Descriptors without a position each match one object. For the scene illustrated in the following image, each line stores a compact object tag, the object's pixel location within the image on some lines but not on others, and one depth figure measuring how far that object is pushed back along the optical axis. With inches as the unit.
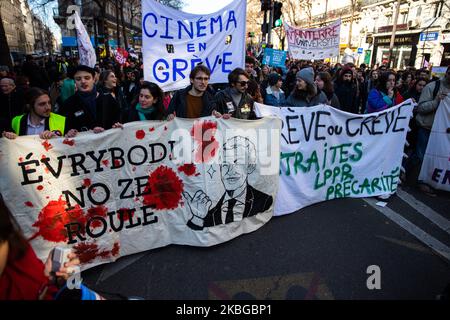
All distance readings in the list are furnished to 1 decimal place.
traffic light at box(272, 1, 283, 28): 422.7
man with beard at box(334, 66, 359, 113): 273.3
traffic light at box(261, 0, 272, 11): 417.7
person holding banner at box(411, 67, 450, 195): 180.2
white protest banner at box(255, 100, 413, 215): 151.0
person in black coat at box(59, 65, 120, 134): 137.9
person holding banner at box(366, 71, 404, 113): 196.2
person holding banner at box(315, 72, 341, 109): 221.1
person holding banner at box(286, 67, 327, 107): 180.1
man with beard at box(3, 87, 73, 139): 118.1
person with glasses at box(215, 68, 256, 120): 156.3
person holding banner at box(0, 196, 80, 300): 51.1
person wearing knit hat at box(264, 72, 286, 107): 216.4
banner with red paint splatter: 102.4
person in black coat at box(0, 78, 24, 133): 200.2
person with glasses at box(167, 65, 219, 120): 150.8
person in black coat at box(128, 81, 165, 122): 136.0
